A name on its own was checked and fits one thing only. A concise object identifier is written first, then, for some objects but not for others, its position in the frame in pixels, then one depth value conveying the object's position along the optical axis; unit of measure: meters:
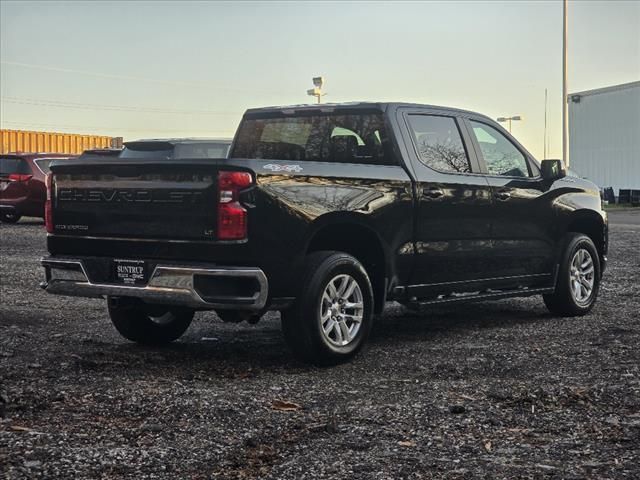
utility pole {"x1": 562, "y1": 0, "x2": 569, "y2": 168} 36.31
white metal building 43.38
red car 22.95
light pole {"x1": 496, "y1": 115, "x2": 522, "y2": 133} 88.88
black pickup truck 6.50
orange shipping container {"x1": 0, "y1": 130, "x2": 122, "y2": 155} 46.19
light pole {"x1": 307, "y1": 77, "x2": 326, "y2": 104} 49.39
